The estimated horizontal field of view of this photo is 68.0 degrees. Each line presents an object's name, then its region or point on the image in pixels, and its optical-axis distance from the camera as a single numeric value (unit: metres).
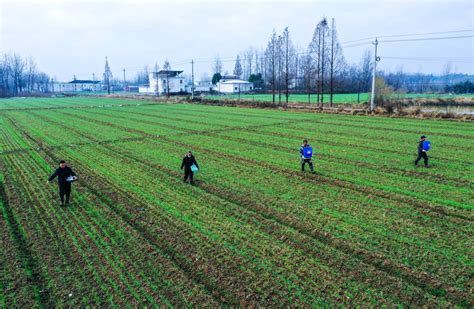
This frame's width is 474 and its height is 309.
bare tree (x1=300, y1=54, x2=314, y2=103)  63.19
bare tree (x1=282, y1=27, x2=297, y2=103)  65.60
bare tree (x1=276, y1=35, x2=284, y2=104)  68.79
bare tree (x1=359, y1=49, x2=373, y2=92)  119.89
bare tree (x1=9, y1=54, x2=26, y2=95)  147.62
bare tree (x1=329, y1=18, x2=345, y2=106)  56.23
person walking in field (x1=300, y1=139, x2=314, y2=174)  16.88
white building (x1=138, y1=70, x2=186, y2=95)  128.18
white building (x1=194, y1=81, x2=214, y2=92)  148.95
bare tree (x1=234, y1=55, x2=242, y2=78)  171.00
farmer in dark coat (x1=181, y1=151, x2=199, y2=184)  15.43
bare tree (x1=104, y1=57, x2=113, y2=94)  137.16
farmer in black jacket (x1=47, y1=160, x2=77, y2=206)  12.94
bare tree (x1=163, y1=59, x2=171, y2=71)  116.94
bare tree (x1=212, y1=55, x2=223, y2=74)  185.88
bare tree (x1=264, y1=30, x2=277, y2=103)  70.31
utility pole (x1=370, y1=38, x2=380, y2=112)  43.47
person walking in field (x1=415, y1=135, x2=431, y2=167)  17.47
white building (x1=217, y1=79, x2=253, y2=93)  128.95
